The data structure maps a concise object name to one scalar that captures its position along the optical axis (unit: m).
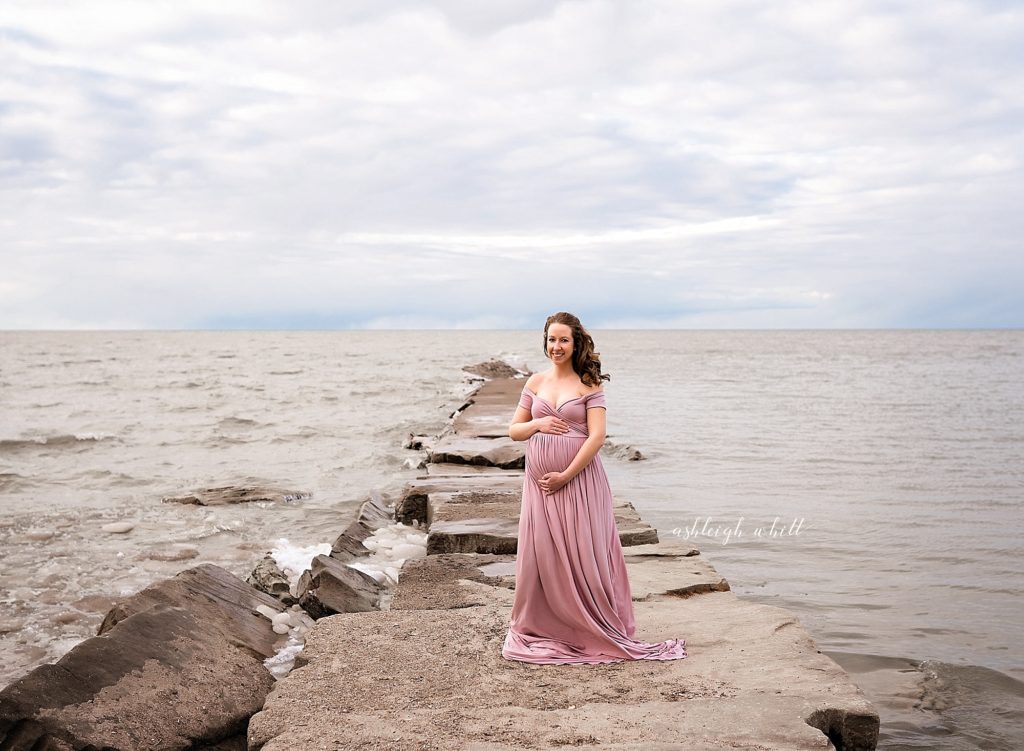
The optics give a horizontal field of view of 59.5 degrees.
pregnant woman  4.36
